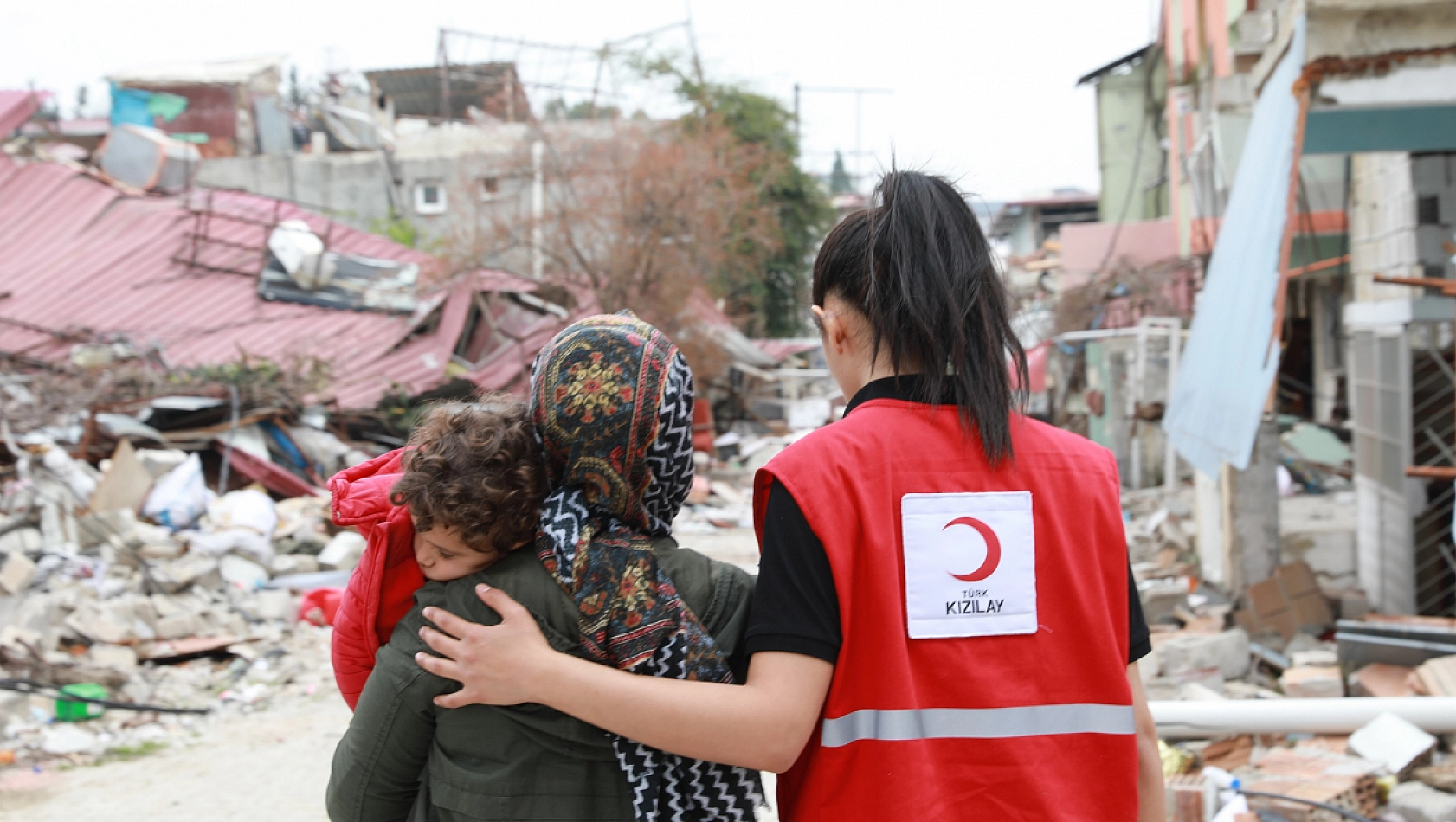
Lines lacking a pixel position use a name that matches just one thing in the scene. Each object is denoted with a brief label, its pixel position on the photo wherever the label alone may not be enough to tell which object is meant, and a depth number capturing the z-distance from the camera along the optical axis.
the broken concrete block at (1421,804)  3.58
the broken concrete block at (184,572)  7.78
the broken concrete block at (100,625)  6.72
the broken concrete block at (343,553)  8.95
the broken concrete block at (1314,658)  6.08
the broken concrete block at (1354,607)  7.30
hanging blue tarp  4.98
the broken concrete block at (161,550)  8.23
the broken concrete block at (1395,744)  3.83
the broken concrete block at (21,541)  7.84
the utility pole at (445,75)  24.62
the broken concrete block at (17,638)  6.28
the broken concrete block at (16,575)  7.11
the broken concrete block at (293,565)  8.81
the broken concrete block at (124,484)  9.10
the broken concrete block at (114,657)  6.46
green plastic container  5.81
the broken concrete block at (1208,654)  6.14
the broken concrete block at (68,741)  5.47
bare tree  16.97
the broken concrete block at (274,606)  7.77
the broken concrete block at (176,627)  7.14
